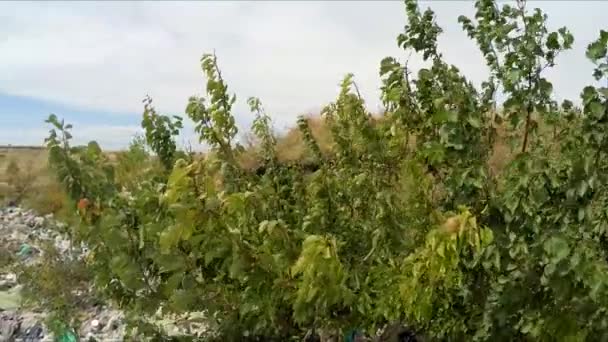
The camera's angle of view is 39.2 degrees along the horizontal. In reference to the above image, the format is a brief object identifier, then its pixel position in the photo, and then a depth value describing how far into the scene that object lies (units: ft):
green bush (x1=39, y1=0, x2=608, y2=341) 9.61
